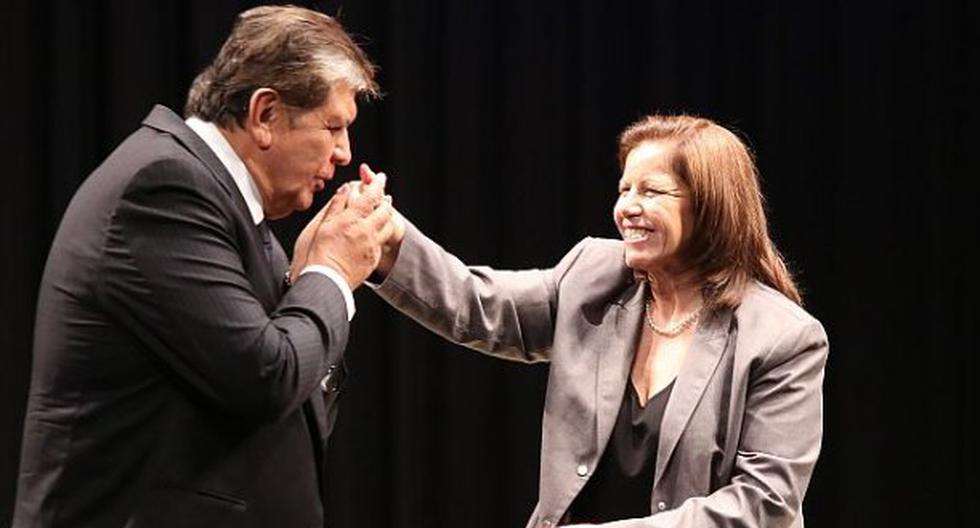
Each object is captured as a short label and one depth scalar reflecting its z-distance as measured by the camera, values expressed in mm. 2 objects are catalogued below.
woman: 6335
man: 5822
